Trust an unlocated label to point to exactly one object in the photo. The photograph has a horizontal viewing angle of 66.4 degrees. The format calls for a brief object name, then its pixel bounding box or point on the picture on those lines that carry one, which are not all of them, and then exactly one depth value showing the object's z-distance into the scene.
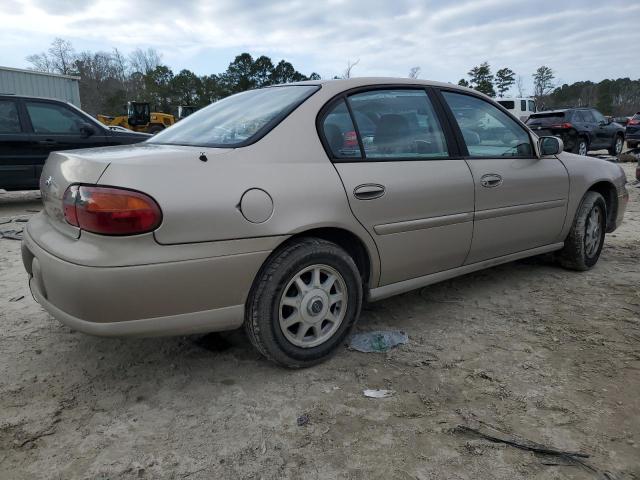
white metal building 18.56
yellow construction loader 25.61
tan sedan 2.04
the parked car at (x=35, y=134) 7.00
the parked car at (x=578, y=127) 14.30
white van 25.01
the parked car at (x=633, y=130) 16.20
